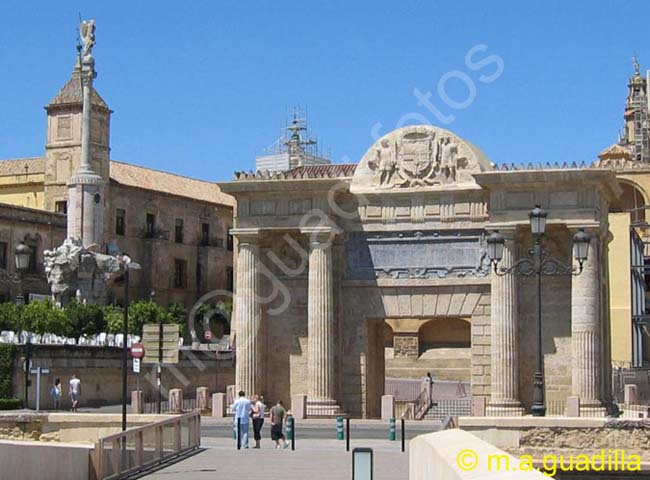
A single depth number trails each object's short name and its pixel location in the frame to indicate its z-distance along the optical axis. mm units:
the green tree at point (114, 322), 61688
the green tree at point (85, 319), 60531
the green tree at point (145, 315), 66062
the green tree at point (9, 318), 59125
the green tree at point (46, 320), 57969
